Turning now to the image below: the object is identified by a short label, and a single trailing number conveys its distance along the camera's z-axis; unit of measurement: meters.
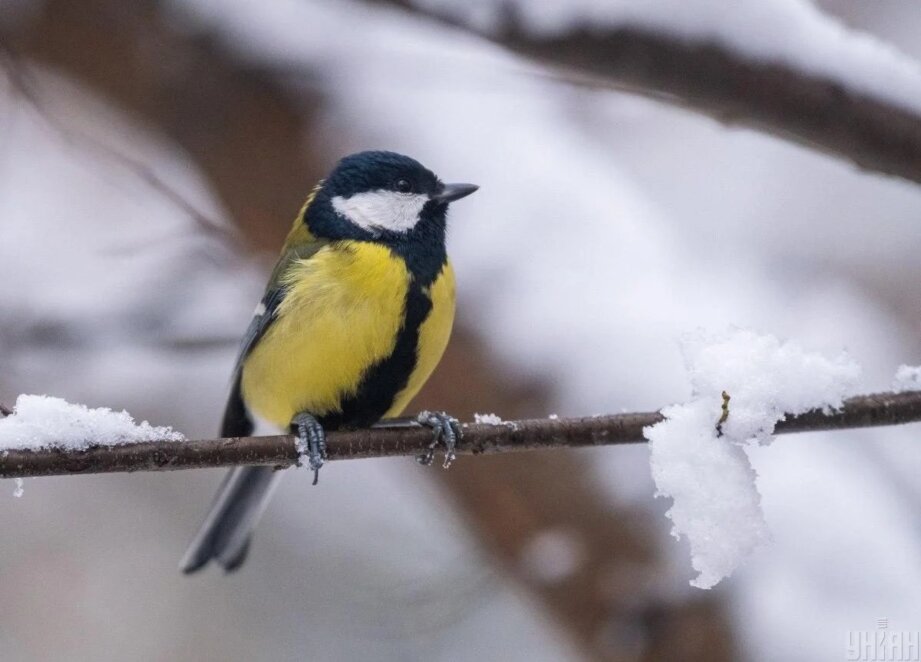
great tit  3.43
